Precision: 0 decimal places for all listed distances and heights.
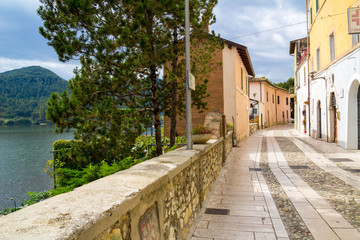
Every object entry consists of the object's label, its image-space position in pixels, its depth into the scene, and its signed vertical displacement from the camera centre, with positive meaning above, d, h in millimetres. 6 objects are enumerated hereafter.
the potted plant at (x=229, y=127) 12739 -535
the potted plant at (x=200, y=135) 5582 -394
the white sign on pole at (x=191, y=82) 4535 +639
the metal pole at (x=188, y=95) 4477 +392
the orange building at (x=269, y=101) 32719 +2183
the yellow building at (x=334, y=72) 10195 +2040
